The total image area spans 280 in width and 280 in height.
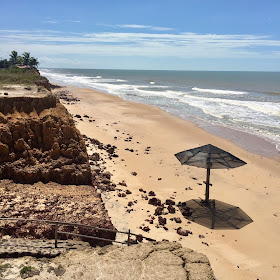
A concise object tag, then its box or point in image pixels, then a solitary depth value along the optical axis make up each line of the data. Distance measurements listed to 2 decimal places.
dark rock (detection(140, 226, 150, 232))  11.09
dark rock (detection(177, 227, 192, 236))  11.10
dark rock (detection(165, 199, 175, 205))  13.33
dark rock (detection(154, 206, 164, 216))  12.32
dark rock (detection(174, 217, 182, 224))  11.91
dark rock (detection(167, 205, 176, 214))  12.59
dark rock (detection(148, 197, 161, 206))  13.17
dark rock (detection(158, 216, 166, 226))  11.66
